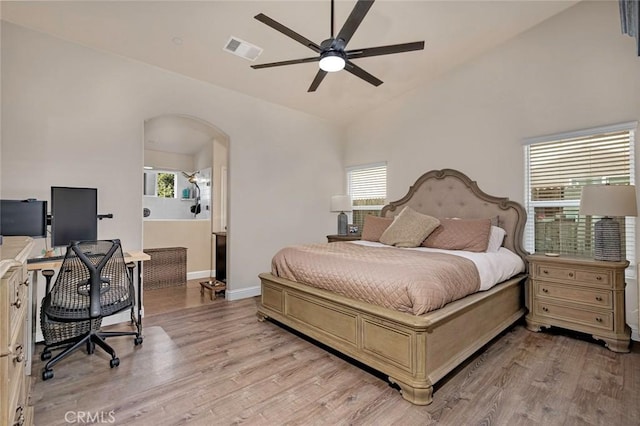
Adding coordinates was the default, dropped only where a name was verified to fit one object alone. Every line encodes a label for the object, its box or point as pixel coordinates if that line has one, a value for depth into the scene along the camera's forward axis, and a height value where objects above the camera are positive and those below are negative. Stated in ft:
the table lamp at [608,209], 8.74 +0.21
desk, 7.45 -1.83
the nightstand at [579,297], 8.86 -2.52
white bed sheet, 9.00 -1.53
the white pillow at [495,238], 11.39 -0.81
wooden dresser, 3.01 -1.32
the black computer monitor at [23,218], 8.13 -0.03
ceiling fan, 7.05 +4.33
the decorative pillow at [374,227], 14.06 -0.48
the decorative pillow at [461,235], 11.03 -0.70
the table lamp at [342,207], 16.93 +0.54
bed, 6.50 -2.80
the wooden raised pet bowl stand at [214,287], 13.94 -3.25
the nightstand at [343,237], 15.71 -1.08
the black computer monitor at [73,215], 9.12 +0.06
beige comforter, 6.88 -1.52
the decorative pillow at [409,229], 12.08 -0.50
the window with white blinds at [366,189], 17.15 +1.65
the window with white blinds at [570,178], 9.86 +1.34
